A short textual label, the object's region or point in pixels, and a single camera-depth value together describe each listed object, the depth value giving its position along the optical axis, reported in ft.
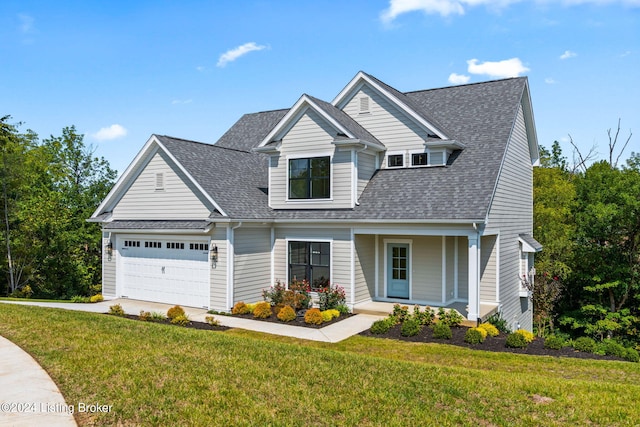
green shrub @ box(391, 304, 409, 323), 46.57
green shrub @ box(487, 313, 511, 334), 47.09
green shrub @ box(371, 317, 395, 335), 42.93
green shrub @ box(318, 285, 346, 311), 52.24
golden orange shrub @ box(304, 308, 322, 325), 46.73
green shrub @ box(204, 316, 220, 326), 45.60
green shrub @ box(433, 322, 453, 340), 41.24
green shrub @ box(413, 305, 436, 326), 45.88
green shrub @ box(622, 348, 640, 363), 38.01
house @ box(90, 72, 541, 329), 52.31
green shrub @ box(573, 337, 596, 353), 39.17
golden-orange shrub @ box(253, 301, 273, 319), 49.52
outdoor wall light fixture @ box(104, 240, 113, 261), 63.00
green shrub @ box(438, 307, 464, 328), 44.91
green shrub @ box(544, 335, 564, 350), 38.81
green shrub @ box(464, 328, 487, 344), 39.77
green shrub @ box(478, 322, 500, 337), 42.19
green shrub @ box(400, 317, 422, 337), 41.96
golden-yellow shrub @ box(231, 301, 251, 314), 51.13
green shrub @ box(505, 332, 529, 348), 38.65
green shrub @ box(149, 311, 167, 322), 47.73
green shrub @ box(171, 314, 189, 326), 46.03
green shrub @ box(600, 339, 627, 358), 38.76
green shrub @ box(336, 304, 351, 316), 51.78
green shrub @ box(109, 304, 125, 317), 50.60
